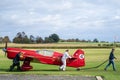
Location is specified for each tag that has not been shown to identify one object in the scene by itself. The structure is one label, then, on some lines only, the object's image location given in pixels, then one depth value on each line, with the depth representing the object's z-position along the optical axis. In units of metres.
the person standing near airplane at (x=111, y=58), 17.45
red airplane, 17.66
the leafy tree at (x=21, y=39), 114.42
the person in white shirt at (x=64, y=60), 17.31
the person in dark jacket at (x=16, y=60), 17.17
